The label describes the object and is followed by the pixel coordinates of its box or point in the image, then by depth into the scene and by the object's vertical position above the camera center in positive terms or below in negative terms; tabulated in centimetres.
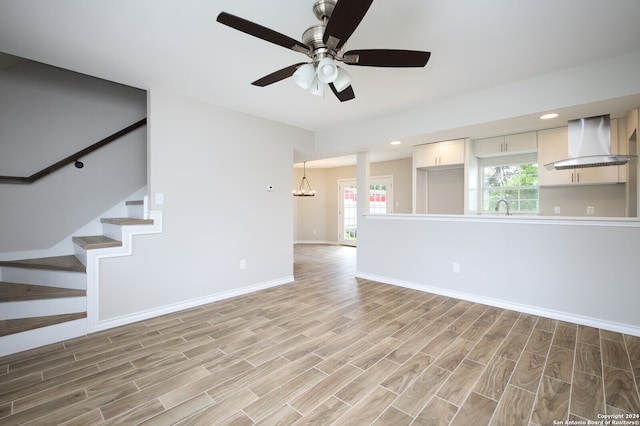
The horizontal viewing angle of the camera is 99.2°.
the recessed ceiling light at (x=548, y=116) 286 +104
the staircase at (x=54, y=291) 227 -75
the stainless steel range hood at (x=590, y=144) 301 +79
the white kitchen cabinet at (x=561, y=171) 366 +60
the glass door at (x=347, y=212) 857 -2
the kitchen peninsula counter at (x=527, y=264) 259 -60
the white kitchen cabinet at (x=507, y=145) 428 +111
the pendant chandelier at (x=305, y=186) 876 +83
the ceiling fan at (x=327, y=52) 137 +96
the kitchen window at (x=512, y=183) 461 +52
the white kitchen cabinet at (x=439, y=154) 468 +105
